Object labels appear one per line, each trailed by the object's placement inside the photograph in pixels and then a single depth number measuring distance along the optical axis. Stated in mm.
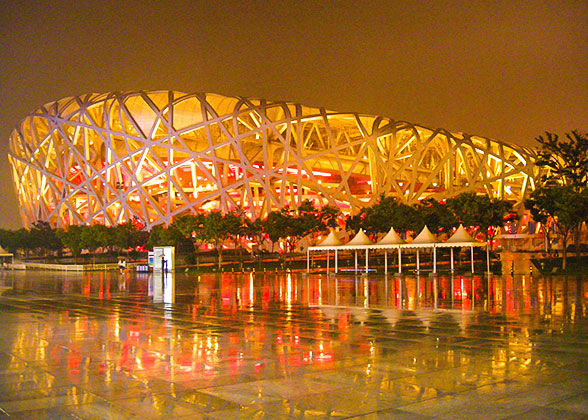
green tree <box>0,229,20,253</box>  82875
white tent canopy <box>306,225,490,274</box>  36250
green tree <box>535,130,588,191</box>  49219
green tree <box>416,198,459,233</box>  54406
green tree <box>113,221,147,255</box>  68875
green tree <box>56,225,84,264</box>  71188
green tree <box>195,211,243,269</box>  57312
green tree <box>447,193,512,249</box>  47250
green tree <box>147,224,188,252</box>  64812
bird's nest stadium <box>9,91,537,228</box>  76000
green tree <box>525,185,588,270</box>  40406
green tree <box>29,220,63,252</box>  79338
